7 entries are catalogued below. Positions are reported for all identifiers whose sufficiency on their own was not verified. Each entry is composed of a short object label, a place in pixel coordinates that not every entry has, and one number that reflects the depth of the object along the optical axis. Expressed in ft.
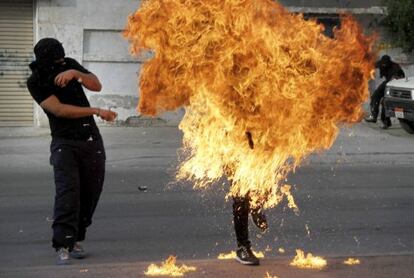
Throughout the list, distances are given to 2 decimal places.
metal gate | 105.90
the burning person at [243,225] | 35.39
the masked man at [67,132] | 37.93
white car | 96.79
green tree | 106.38
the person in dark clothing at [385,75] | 105.32
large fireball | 32.78
